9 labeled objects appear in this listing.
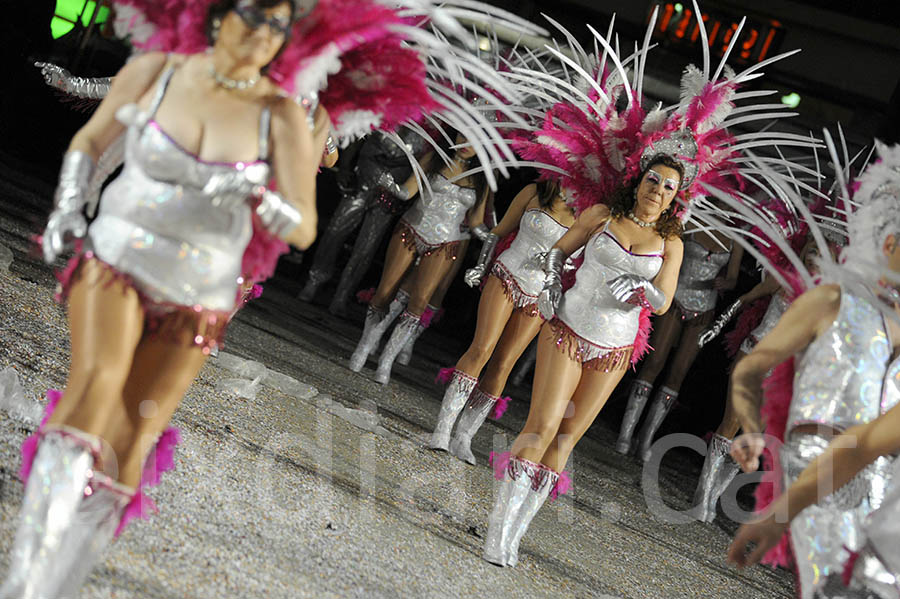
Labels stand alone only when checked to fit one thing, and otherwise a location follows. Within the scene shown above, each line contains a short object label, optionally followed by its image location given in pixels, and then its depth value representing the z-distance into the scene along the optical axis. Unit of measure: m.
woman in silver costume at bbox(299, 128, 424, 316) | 15.16
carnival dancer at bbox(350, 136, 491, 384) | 12.82
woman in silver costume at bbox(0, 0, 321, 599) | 4.28
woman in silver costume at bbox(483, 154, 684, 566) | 7.73
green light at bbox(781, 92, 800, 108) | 21.27
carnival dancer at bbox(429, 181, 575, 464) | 10.43
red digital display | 21.30
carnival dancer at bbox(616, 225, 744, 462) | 14.73
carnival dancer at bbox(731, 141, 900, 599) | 5.18
